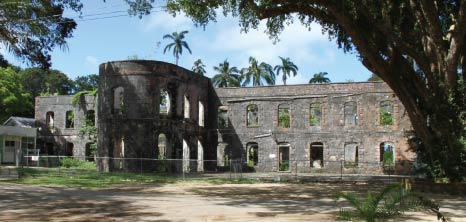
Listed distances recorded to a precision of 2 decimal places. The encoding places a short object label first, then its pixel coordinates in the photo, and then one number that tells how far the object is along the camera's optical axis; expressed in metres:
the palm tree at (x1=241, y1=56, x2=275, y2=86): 71.56
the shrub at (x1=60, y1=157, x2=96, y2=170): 32.89
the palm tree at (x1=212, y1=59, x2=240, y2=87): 73.13
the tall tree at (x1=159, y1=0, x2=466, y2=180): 16.55
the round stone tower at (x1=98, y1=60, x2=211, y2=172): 31.38
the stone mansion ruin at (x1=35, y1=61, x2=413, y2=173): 31.59
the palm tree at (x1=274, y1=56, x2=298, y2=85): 73.62
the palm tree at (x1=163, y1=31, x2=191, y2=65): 67.50
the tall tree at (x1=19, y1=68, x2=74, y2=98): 73.31
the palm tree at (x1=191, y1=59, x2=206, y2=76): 74.00
